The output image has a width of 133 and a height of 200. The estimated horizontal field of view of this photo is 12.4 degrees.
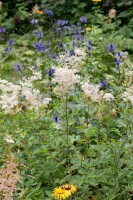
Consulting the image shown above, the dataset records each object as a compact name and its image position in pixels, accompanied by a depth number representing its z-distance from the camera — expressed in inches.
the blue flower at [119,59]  196.4
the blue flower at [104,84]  205.2
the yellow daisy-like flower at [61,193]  115.6
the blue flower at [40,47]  247.7
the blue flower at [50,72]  202.2
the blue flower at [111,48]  227.3
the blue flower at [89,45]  228.3
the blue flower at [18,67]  225.6
